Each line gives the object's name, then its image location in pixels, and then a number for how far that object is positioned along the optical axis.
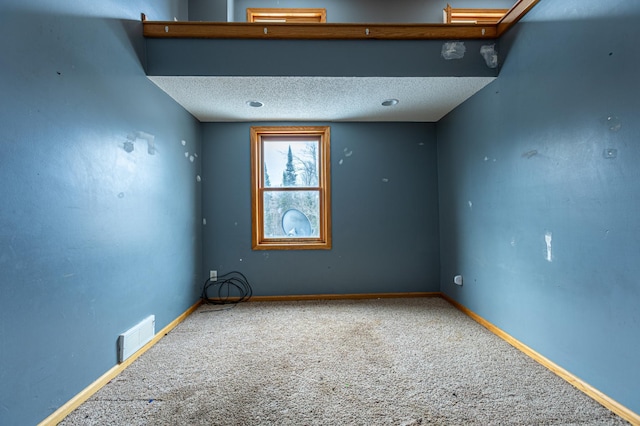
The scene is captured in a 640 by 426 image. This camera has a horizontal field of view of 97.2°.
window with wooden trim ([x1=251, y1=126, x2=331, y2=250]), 3.32
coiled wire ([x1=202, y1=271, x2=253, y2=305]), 3.17
